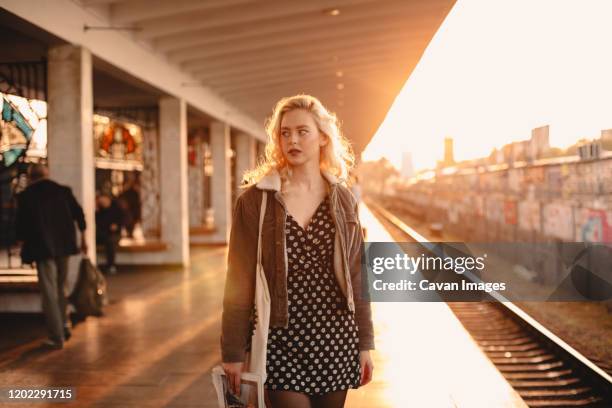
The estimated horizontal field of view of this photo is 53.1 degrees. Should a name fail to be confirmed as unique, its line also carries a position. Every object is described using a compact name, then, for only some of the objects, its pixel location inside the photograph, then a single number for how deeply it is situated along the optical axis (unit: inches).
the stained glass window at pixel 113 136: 569.6
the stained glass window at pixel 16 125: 322.3
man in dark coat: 244.8
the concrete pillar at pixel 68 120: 313.1
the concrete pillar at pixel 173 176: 498.3
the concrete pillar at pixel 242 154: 850.1
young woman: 89.0
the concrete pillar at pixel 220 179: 667.4
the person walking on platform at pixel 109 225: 476.1
